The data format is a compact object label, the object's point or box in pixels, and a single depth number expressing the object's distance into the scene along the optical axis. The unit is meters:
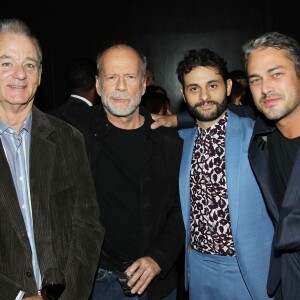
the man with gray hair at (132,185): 2.32
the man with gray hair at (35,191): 1.75
